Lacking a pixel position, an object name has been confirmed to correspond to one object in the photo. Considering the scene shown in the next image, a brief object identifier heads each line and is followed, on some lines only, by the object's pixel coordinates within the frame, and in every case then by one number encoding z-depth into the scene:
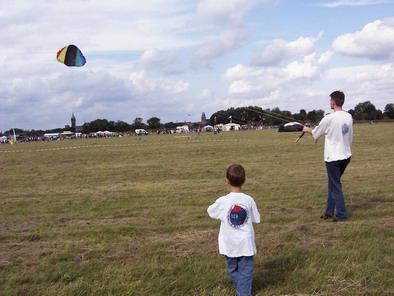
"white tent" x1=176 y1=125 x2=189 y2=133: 117.49
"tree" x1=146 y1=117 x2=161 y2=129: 181.65
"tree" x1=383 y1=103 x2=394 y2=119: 141.88
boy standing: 3.96
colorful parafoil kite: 14.28
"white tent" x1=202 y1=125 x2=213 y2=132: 120.91
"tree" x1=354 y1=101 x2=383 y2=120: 139.68
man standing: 6.56
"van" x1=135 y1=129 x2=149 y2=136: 119.25
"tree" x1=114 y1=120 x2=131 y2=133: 173.00
